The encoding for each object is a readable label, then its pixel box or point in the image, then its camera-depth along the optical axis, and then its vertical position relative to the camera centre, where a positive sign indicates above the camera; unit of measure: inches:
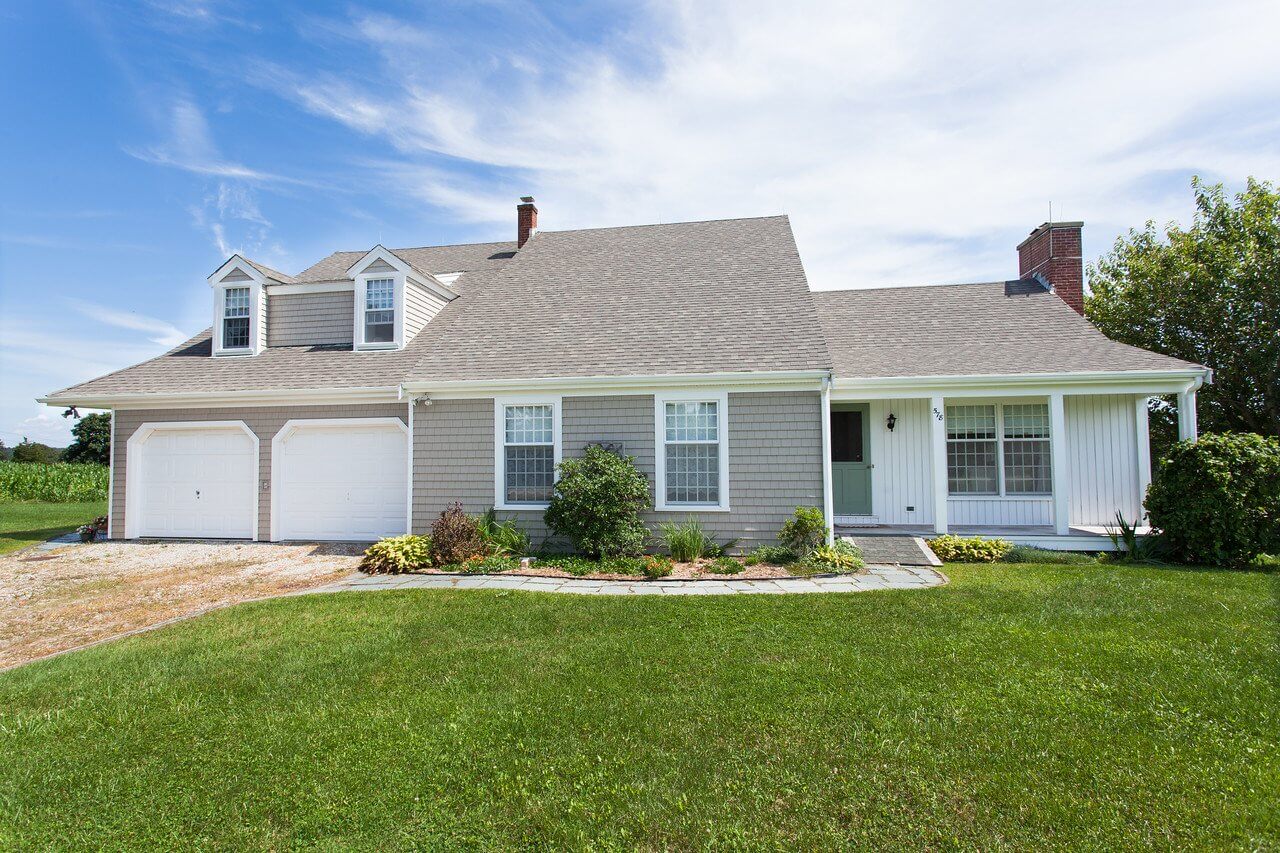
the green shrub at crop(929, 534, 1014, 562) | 405.4 -58.0
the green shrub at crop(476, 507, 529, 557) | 411.5 -49.7
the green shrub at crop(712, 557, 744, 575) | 362.6 -61.2
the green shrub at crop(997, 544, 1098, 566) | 392.5 -61.7
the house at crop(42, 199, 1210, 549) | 420.5 +44.2
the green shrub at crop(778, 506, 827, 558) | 382.9 -43.5
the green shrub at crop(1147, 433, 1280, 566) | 354.3 -24.4
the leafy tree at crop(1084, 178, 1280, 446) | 635.5 +157.6
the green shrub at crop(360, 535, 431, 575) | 384.2 -57.4
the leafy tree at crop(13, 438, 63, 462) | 1592.0 +26.4
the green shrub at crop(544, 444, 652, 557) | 389.4 -27.8
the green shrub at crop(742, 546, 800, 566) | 384.0 -58.9
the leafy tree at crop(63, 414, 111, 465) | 1637.6 +51.9
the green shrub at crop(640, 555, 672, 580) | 354.3 -60.0
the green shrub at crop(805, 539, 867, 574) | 365.7 -58.2
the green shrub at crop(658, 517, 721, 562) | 394.3 -50.7
